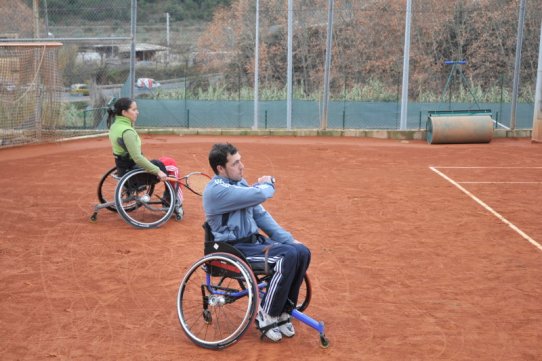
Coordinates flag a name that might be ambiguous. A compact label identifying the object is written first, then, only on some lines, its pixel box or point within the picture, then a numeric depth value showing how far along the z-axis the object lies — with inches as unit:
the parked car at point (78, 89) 758.5
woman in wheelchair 367.2
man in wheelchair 227.5
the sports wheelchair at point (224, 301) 223.8
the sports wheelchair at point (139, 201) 371.9
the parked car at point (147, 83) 829.2
